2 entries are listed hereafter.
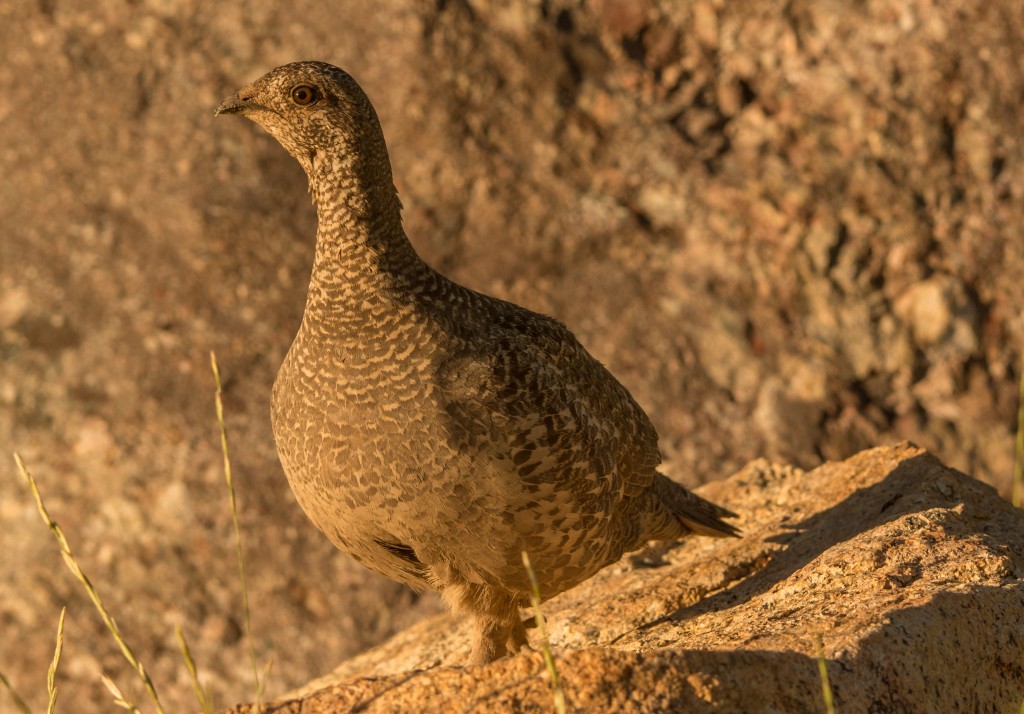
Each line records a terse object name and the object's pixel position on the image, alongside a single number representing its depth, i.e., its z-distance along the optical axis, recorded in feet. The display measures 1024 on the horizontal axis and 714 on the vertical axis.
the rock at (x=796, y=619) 21.83
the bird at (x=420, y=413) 28.43
